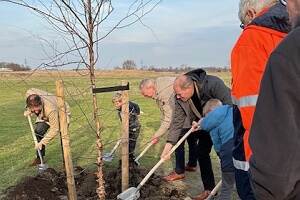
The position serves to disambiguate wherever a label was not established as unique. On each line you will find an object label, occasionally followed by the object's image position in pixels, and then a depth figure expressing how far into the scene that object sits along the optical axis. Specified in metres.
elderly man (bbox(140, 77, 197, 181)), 4.55
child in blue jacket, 3.15
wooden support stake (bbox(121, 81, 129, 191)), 3.80
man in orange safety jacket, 1.57
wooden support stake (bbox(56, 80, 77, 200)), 3.57
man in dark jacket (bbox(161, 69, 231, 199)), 3.84
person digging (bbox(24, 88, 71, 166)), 5.09
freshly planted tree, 3.15
